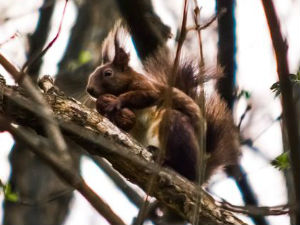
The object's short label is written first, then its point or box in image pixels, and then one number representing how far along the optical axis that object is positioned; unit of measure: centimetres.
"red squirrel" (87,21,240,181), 949
